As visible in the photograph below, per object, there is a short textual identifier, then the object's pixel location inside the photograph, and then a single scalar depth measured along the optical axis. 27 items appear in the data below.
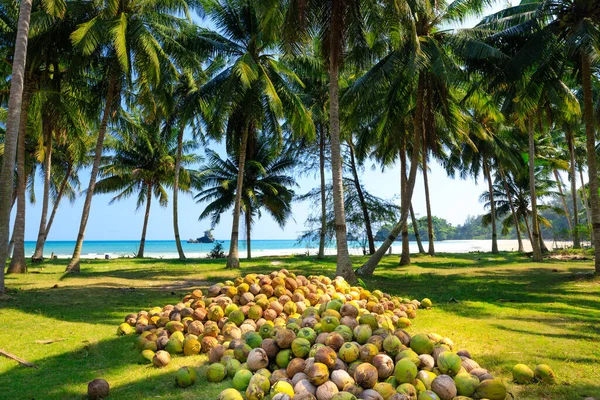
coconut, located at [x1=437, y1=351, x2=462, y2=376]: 2.98
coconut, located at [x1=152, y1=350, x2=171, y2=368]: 3.75
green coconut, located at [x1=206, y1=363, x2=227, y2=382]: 3.30
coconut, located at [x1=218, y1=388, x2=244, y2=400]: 2.69
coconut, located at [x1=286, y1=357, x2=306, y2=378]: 3.05
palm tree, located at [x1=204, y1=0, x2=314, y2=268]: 14.12
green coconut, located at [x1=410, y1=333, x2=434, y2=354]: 3.28
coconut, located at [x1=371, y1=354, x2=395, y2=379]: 2.92
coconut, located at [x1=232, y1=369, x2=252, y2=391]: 3.01
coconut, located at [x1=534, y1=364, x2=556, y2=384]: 3.19
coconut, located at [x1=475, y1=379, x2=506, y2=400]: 2.68
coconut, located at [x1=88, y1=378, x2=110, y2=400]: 2.96
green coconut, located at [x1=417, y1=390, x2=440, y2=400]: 2.61
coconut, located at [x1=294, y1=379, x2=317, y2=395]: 2.74
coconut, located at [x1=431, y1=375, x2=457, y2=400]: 2.70
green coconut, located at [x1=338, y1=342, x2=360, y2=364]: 3.09
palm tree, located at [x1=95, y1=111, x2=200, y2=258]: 23.52
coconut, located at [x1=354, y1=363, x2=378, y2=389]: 2.77
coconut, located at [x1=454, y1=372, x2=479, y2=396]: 2.78
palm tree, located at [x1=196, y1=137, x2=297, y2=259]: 25.47
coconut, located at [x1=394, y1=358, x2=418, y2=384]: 2.81
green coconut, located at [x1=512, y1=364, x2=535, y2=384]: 3.19
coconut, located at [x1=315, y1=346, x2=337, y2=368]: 2.99
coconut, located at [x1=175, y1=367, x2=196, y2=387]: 3.19
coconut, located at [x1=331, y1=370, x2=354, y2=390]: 2.83
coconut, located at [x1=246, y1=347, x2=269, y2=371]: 3.23
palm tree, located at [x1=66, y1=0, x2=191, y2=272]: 11.53
